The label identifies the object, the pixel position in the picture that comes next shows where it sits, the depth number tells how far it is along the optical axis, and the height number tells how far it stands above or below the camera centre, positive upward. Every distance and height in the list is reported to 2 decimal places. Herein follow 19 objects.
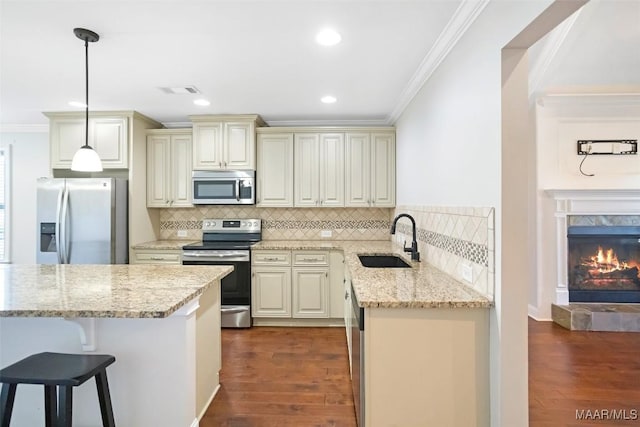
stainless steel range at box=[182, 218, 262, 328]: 3.65 -0.66
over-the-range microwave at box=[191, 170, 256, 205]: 3.93 +0.34
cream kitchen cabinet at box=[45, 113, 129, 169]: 3.78 +0.88
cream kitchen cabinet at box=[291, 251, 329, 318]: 3.74 -0.74
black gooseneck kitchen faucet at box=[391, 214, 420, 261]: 2.73 -0.28
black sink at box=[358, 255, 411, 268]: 3.09 -0.43
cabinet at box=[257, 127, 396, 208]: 4.04 +0.61
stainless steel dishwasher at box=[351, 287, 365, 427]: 1.70 -0.81
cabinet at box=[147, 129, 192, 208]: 4.10 +0.66
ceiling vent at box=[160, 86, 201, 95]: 3.04 +1.18
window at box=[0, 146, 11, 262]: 4.35 +0.22
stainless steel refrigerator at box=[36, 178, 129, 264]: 3.48 -0.06
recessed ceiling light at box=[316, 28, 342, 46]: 2.10 +1.17
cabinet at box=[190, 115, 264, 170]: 3.94 +0.85
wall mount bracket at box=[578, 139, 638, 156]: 3.67 +0.78
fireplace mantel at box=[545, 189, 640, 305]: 3.70 +0.10
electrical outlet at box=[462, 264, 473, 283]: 1.84 -0.33
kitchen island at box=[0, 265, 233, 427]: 1.64 -0.68
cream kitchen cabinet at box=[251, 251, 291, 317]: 3.74 -0.82
